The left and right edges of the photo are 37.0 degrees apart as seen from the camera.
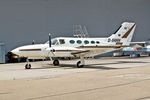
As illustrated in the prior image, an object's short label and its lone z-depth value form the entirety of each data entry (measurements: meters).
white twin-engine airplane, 19.25
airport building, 29.53
